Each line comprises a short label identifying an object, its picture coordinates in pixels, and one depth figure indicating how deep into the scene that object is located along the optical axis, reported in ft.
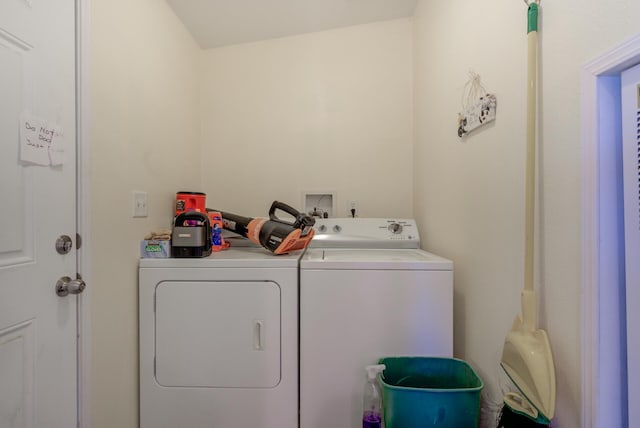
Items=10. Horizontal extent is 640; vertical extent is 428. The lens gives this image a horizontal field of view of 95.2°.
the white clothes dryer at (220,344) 4.42
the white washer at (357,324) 4.35
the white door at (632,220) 2.27
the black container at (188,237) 4.58
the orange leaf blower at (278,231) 4.88
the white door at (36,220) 2.92
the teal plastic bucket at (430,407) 3.61
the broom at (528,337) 2.88
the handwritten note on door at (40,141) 3.04
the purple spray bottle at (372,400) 4.09
